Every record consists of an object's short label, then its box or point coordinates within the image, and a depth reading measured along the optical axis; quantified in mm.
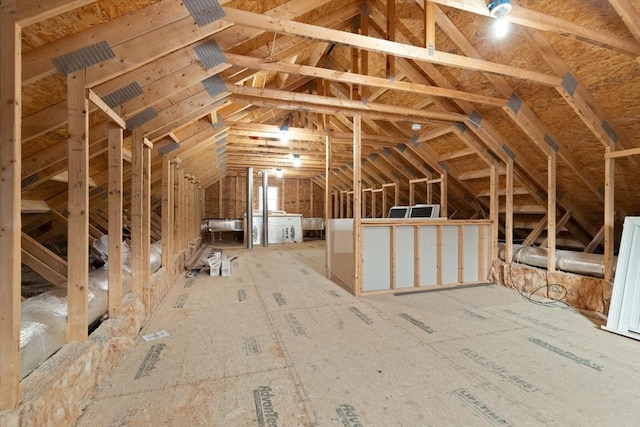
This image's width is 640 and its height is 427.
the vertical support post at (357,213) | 3664
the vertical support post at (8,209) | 1086
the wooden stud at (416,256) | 3965
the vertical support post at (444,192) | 5309
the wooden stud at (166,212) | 3523
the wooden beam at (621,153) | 2709
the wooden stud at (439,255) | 4082
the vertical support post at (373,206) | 7863
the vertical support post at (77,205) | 1572
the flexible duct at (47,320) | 1329
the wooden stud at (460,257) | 4215
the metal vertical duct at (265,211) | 8234
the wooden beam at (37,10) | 1108
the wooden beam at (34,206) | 2838
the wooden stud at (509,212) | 4113
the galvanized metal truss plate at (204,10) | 1743
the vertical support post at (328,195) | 4429
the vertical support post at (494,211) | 4305
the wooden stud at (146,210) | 2783
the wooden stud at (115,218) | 2107
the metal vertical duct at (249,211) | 7895
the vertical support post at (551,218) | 3613
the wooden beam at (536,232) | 4406
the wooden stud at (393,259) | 3854
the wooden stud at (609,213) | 3002
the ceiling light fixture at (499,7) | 1827
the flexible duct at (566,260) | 3283
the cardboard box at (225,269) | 4615
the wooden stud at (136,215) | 2621
